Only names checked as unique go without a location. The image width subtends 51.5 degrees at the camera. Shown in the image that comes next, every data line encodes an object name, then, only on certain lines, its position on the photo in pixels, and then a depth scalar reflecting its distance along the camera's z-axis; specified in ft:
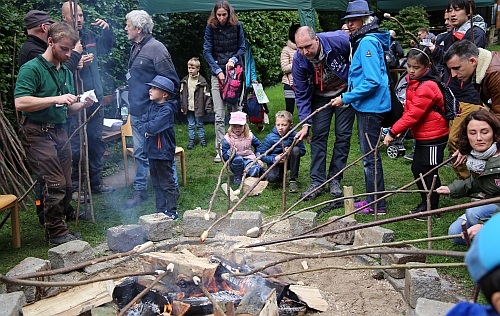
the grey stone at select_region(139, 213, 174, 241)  17.71
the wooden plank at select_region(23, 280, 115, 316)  12.60
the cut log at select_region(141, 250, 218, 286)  13.29
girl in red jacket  17.90
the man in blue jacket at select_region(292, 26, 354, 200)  19.67
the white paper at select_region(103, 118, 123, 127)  27.71
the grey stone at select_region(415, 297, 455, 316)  10.63
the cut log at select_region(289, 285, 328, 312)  13.06
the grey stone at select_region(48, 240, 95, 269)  15.28
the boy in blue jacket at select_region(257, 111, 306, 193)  23.67
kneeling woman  14.62
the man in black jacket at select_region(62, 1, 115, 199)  21.08
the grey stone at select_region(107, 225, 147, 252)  17.11
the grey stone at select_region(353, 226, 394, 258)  15.42
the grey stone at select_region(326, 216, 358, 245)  16.88
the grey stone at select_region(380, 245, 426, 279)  13.88
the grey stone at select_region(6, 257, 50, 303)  13.48
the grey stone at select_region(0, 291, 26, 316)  11.73
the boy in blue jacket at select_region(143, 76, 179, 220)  19.03
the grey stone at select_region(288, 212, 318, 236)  17.39
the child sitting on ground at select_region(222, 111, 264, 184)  24.43
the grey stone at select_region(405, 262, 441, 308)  12.44
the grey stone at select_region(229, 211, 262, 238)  17.58
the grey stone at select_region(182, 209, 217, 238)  18.25
